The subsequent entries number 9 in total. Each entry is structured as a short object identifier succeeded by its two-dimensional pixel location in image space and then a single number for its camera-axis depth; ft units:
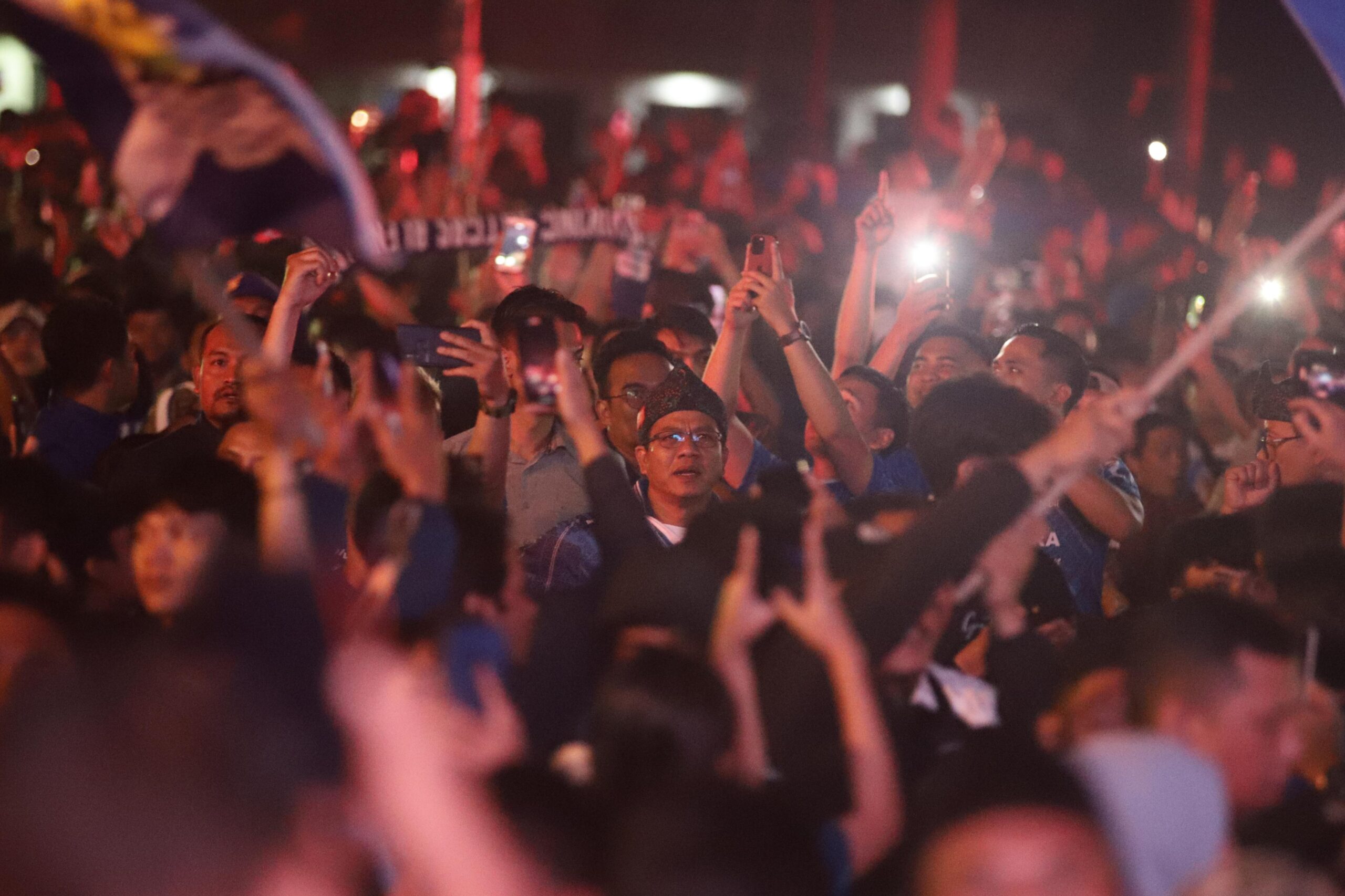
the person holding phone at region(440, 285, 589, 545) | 33.55
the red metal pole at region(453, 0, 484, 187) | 77.97
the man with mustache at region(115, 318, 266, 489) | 34.01
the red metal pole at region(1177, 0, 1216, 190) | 117.70
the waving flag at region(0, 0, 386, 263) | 25.27
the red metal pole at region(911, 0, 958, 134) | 142.72
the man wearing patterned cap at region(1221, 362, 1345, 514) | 34.55
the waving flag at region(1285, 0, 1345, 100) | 30.71
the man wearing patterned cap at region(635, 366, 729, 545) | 32.91
